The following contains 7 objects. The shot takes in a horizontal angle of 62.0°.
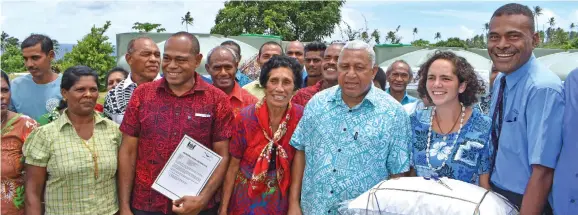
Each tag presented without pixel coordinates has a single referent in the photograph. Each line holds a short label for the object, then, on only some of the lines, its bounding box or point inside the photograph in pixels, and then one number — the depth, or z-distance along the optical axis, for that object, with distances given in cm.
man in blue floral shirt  312
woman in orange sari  340
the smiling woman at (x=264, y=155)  335
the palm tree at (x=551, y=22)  6281
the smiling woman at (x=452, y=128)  304
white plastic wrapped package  259
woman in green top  328
